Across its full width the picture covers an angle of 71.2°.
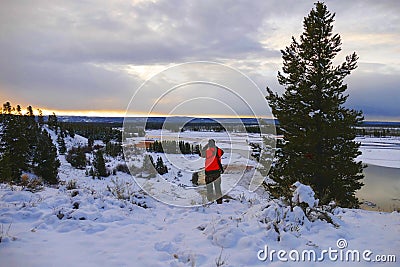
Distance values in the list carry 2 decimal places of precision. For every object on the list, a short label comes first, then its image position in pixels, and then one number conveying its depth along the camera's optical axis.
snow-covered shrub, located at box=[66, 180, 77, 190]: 8.19
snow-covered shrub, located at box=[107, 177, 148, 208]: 7.41
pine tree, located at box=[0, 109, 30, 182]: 18.76
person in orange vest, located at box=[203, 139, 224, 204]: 8.95
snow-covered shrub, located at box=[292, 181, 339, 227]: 6.04
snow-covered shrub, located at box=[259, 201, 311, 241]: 5.21
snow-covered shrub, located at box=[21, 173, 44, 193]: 7.34
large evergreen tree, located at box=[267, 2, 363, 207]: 11.94
